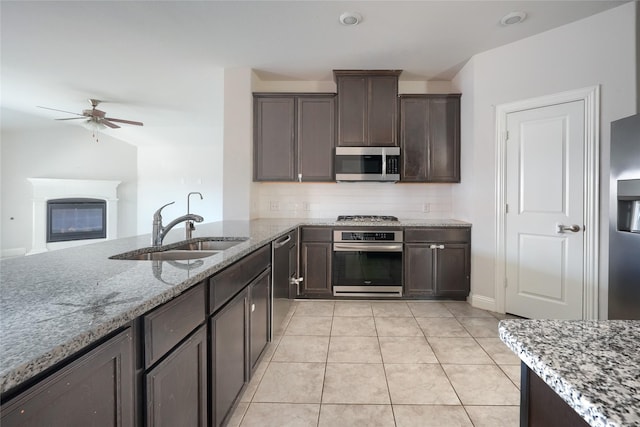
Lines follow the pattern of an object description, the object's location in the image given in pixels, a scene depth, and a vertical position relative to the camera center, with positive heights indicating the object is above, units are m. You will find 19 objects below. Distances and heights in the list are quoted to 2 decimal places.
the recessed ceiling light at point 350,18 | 2.33 +1.64
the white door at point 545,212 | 2.44 +0.02
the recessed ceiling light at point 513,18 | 2.33 +1.66
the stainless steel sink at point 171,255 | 1.55 -0.25
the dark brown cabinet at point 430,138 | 3.33 +0.89
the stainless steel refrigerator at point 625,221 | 1.77 -0.04
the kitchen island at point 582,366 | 0.38 -0.25
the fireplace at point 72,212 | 6.08 -0.01
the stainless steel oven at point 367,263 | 3.11 -0.55
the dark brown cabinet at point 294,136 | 3.38 +0.92
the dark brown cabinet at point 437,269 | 3.10 -0.61
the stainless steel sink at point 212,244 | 1.94 -0.22
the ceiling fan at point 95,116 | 4.30 +1.47
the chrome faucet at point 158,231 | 1.68 -0.11
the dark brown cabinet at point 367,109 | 3.32 +1.23
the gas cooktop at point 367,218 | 3.36 -0.06
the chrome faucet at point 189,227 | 2.00 -0.10
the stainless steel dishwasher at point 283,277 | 2.22 -0.58
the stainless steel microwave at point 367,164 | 3.29 +0.58
